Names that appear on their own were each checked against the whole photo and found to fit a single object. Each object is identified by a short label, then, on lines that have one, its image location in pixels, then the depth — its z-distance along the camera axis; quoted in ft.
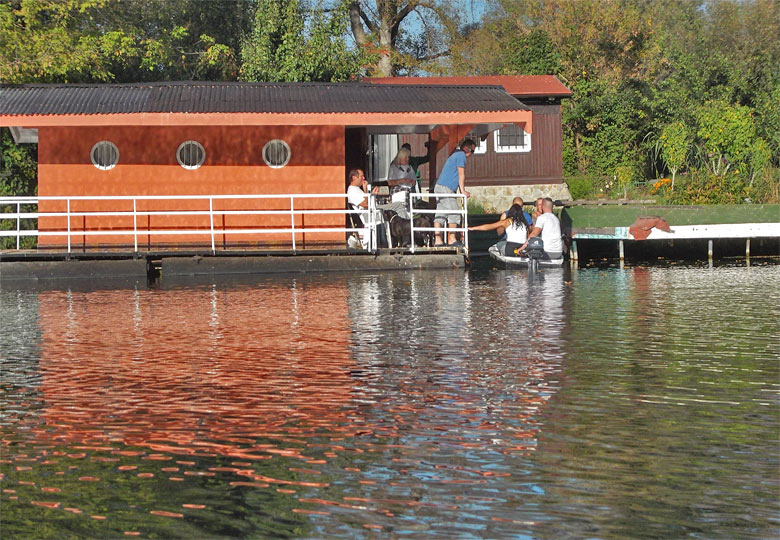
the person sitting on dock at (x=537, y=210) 77.33
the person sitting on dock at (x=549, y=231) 73.87
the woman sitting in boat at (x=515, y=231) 76.07
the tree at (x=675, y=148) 116.16
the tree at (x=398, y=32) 179.32
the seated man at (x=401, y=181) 73.87
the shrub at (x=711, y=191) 95.50
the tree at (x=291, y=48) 121.80
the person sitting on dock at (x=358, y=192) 74.90
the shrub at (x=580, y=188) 134.62
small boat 74.64
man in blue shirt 74.08
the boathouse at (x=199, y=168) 78.48
